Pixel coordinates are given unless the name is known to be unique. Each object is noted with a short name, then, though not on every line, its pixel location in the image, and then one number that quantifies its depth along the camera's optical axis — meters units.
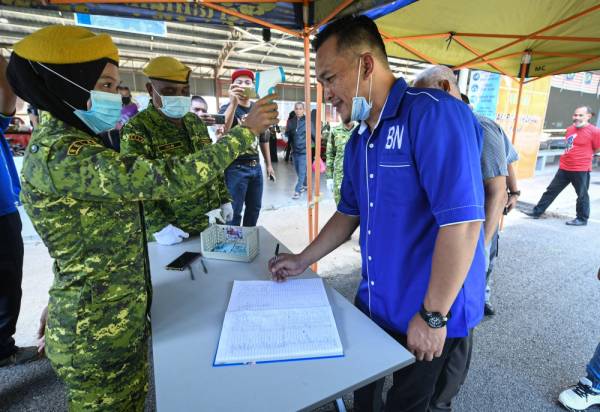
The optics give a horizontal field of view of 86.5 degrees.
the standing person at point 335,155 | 3.23
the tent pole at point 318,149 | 2.87
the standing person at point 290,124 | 7.13
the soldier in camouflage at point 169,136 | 1.66
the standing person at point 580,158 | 4.45
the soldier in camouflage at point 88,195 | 0.81
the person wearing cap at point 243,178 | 2.96
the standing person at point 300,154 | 5.83
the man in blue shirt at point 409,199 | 0.77
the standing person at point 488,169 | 1.65
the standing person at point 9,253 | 1.69
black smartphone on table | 1.30
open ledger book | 0.80
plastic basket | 1.39
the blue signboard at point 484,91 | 6.04
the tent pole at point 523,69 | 3.72
